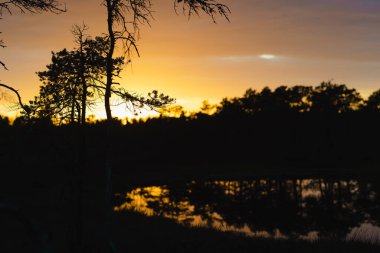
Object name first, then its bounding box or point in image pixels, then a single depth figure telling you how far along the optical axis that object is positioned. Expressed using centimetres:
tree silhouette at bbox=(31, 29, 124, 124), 1753
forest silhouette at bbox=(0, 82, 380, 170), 9144
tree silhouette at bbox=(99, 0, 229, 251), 1314
